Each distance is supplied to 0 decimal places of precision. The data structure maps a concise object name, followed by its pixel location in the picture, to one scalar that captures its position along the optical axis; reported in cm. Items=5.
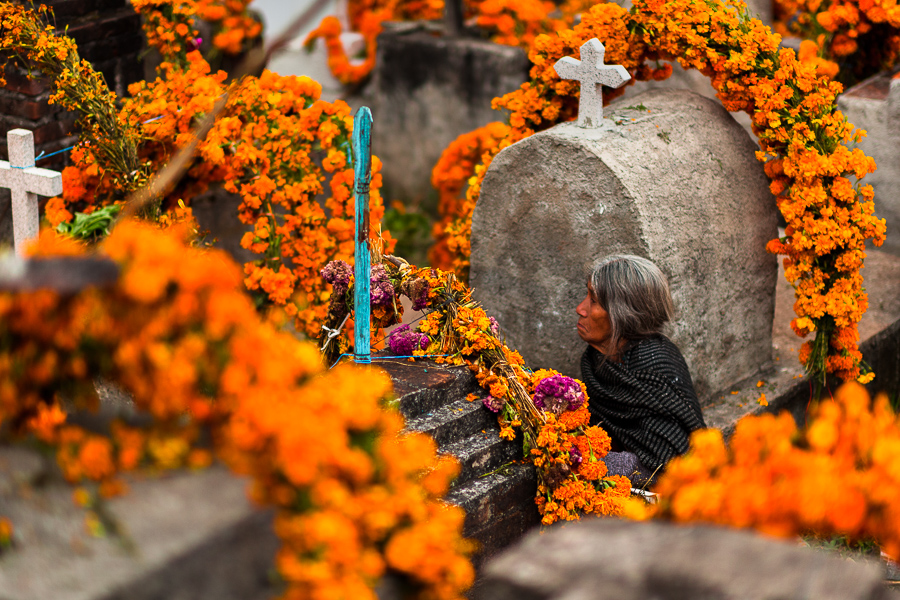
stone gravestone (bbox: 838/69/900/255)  529
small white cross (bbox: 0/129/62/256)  375
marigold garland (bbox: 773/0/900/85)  546
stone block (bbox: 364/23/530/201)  754
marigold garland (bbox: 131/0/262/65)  448
